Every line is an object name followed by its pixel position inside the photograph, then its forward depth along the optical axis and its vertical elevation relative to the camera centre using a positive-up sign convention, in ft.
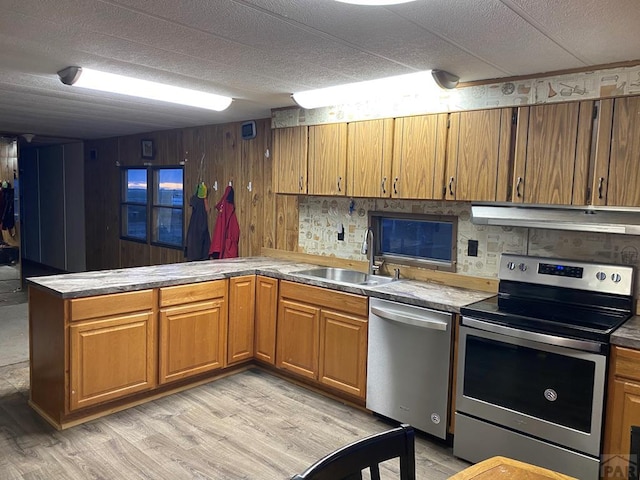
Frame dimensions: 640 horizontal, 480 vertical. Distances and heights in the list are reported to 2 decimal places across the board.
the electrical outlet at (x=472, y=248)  10.94 -0.93
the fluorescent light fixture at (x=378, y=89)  9.63 +2.49
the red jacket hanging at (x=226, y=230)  16.61 -1.07
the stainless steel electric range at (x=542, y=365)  7.76 -2.61
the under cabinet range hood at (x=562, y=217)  8.35 -0.15
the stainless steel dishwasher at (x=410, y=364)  9.50 -3.21
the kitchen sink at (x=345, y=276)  12.52 -1.95
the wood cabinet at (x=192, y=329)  11.29 -3.15
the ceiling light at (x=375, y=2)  5.65 +2.31
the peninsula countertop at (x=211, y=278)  9.75 -1.85
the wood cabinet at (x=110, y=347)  9.77 -3.16
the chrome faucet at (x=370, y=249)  12.53 -1.18
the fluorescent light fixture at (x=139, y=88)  10.11 +2.43
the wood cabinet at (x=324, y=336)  10.96 -3.16
